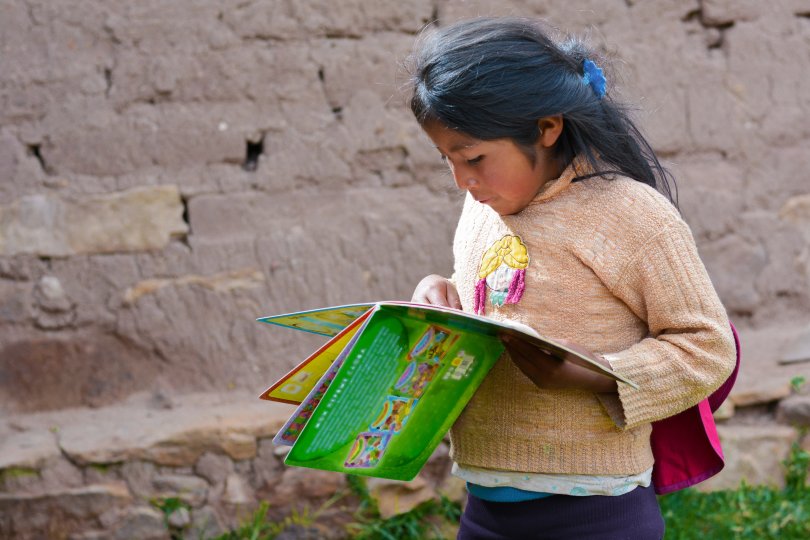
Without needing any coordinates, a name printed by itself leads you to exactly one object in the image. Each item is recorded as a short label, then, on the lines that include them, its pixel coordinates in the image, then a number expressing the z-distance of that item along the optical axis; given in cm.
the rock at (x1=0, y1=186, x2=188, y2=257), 318
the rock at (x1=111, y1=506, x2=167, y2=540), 313
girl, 168
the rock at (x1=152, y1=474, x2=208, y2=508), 316
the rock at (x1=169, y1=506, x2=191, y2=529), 316
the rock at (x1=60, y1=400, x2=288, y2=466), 309
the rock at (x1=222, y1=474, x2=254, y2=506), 321
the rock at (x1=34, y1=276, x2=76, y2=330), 319
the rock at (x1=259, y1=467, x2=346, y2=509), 324
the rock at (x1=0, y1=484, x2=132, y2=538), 304
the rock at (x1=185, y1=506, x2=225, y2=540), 318
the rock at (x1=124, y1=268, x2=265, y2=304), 325
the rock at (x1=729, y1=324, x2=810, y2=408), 352
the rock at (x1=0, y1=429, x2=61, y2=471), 302
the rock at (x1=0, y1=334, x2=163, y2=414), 318
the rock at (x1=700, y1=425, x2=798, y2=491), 349
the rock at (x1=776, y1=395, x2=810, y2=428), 351
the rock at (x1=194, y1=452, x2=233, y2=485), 319
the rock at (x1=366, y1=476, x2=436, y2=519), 327
